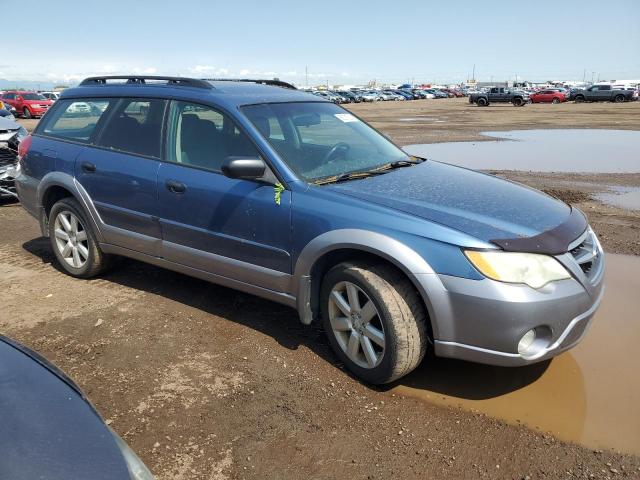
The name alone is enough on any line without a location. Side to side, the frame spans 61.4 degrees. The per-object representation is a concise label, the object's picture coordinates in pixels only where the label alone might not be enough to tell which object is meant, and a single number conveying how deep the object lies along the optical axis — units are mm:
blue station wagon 2871
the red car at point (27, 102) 32156
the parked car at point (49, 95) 36219
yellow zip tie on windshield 3484
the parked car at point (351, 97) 64456
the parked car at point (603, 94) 49875
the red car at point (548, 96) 53094
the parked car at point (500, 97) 47875
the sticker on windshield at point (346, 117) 4520
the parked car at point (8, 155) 8055
